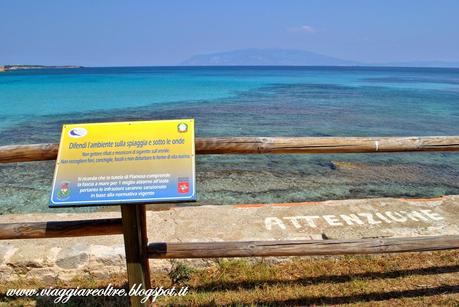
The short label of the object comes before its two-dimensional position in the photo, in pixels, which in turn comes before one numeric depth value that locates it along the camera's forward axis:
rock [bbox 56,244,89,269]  3.81
